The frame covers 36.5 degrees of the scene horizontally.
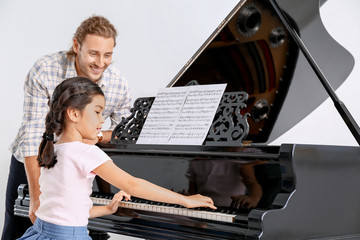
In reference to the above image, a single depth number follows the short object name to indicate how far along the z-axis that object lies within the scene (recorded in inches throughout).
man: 117.3
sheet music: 97.7
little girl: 80.3
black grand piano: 84.4
